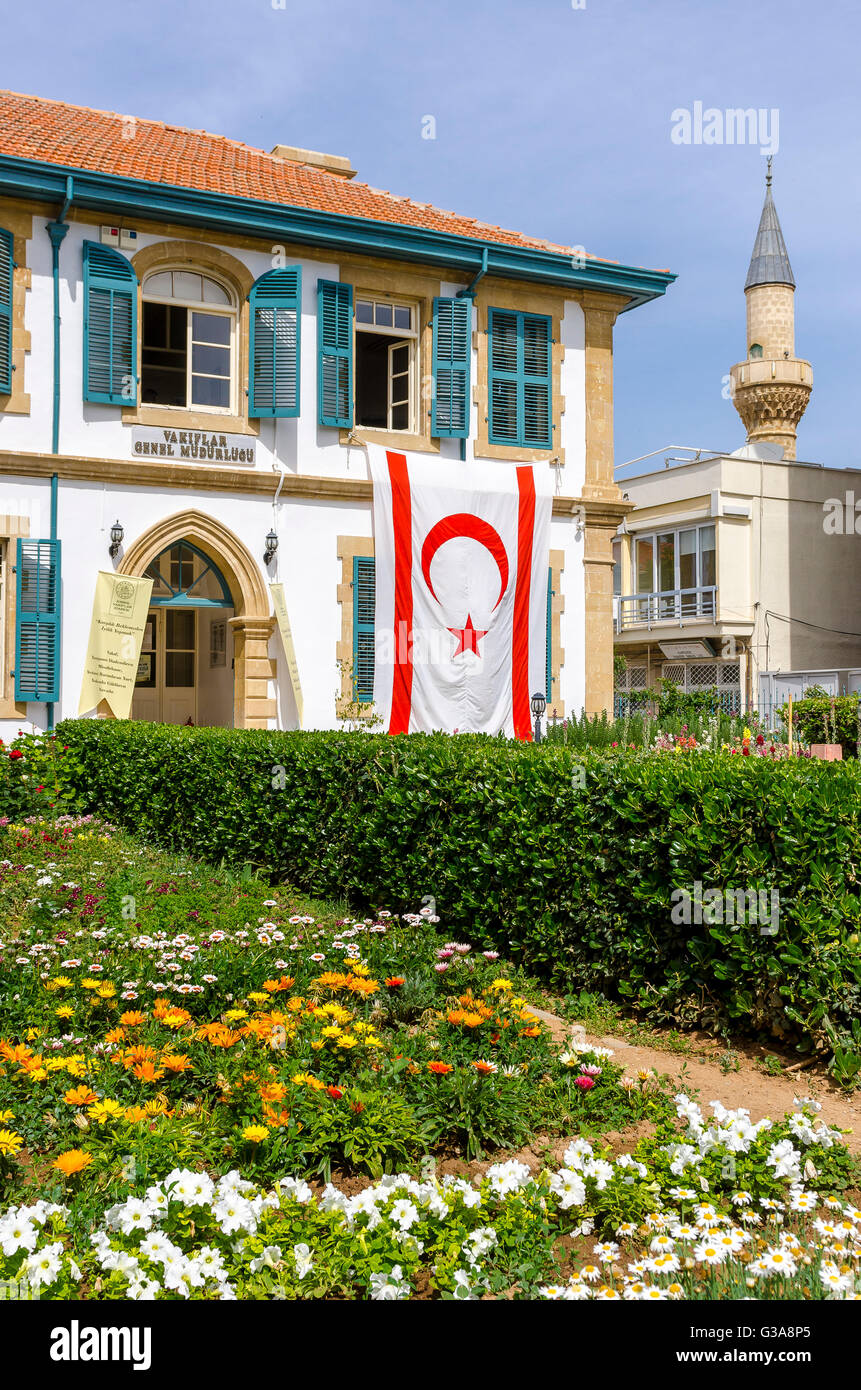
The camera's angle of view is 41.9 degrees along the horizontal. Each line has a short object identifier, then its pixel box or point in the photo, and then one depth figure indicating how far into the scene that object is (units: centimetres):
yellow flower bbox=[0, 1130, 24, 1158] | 352
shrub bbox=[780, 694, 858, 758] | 2178
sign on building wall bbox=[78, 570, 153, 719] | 1364
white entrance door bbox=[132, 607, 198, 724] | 1805
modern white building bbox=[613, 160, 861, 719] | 3441
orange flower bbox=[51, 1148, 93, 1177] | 336
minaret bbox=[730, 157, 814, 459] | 4400
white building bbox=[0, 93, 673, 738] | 1342
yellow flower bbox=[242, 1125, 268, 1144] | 356
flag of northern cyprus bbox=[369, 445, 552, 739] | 1366
